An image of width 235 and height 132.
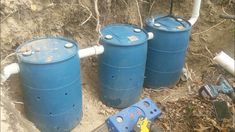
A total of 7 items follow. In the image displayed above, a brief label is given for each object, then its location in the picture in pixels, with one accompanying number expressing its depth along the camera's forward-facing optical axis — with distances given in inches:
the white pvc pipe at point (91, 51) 55.3
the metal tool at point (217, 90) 50.5
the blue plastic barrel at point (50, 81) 48.3
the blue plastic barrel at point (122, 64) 58.6
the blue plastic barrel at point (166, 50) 65.8
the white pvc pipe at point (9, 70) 46.5
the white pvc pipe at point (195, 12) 71.3
